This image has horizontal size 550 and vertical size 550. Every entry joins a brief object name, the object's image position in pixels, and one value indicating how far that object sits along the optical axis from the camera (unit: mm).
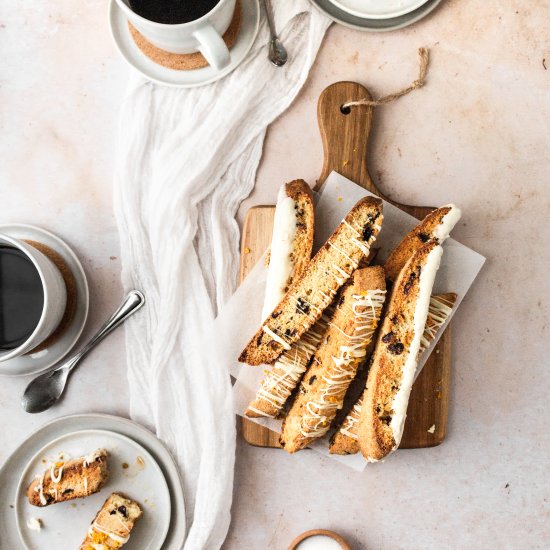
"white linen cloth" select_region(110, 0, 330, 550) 1203
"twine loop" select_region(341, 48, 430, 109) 1210
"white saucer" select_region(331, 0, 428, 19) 1174
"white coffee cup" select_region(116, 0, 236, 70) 980
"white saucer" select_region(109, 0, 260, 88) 1158
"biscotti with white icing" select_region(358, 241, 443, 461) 1035
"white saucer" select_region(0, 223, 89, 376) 1202
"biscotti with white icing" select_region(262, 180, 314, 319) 1124
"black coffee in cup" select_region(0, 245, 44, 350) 1096
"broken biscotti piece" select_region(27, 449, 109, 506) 1176
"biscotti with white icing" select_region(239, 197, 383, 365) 1085
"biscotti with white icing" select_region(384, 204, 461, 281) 1090
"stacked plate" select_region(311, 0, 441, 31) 1175
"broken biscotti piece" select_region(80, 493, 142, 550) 1172
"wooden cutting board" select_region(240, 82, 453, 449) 1182
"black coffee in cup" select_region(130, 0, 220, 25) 1008
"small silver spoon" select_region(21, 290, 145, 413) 1220
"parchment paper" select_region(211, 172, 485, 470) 1183
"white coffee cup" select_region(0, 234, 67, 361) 1037
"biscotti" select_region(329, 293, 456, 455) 1117
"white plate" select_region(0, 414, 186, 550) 1214
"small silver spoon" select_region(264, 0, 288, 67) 1156
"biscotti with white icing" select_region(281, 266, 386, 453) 1052
